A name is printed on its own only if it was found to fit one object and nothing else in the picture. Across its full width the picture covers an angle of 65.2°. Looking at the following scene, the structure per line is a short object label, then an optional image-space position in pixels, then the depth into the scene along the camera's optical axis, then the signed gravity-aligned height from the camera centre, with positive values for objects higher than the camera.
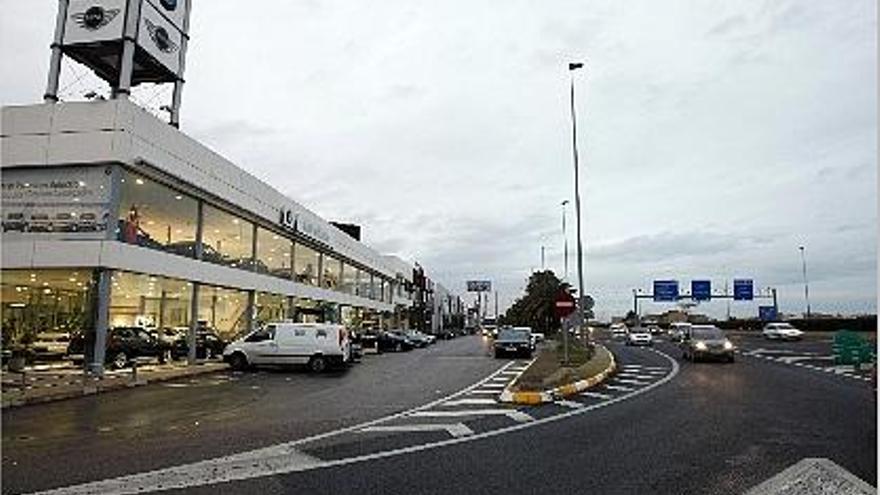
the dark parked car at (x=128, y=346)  22.71 -0.88
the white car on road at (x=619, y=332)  70.07 -0.23
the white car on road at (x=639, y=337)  52.62 -0.61
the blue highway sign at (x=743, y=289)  76.88 +4.76
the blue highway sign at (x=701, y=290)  79.31 +4.70
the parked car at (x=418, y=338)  48.82 -0.88
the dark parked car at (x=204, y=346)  28.23 -1.02
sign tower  26.00 +10.84
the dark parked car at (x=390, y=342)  44.13 -1.05
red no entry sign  22.98 +0.75
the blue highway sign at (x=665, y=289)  80.38 +4.80
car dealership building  22.14 +3.41
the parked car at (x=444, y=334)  82.88 -0.92
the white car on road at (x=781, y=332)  54.44 +0.03
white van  25.34 -0.86
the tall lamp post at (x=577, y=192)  29.52 +6.03
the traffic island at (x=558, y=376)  15.82 -1.41
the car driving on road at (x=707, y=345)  29.66 -0.59
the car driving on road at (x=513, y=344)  34.75 -0.82
